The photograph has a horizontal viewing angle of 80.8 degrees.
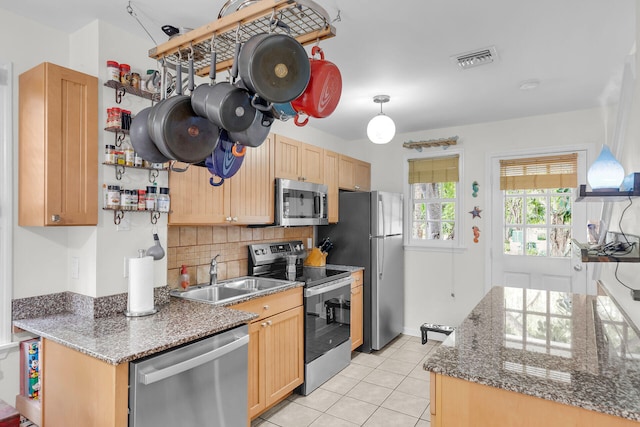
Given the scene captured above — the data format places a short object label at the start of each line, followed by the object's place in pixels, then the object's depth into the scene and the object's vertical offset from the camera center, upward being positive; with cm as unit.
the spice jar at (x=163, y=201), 226 +9
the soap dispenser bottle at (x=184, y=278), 271 -45
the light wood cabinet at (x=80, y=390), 151 -75
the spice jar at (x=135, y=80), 216 +78
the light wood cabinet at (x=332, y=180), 397 +39
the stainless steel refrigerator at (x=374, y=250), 396 -37
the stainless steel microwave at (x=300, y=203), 323 +12
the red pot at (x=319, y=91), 136 +46
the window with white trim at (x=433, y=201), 432 +17
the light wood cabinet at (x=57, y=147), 188 +36
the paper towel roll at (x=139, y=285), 205 -38
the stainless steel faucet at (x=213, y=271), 292 -43
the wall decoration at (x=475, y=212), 415 +4
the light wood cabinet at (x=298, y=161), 330 +52
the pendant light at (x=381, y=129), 305 +71
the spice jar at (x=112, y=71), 208 +80
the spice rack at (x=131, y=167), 212 +27
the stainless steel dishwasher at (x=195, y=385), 157 -79
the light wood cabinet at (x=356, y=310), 380 -97
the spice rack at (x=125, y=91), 208 +72
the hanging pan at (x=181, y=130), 133 +31
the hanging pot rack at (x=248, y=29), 123 +68
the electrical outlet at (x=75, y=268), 214 -29
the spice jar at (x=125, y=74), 212 +80
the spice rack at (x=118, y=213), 210 +1
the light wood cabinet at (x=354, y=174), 425 +49
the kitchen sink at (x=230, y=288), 268 -56
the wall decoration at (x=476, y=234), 415 -21
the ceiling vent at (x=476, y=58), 243 +106
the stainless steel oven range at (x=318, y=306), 309 -81
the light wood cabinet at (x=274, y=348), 255 -97
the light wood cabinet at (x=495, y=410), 112 -62
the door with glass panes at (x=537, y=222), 373 -7
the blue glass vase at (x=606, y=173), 166 +19
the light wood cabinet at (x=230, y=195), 244 +15
